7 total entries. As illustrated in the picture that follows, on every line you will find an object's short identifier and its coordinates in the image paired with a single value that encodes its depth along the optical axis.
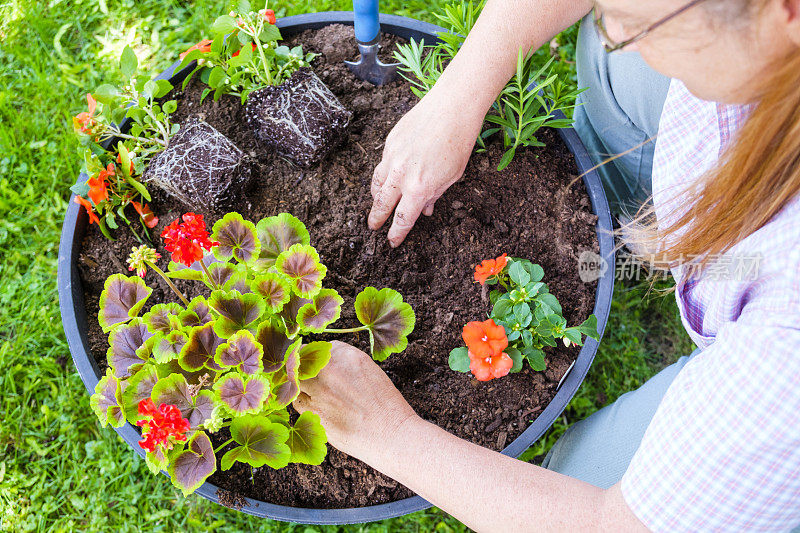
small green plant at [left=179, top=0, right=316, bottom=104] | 1.37
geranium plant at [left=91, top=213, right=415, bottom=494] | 1.00
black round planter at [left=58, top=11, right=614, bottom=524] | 1.20
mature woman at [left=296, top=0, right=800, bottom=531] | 0.75
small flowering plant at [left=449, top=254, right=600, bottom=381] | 1.18
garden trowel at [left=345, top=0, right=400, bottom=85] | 1.36
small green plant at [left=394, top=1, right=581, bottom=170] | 1.30
